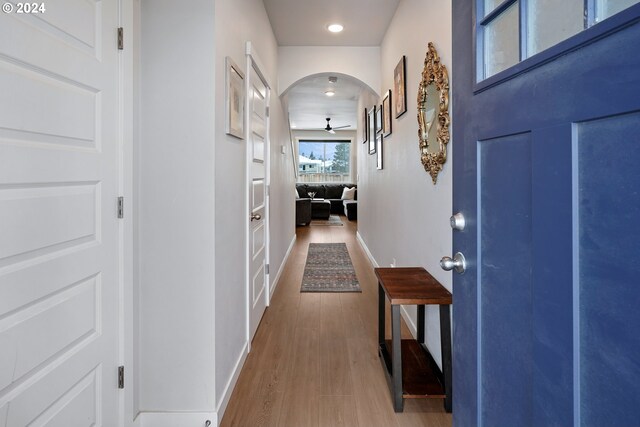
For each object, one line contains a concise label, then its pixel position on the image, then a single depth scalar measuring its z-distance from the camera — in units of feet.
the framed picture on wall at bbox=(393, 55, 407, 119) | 9.15
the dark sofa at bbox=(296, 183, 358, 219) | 36.68
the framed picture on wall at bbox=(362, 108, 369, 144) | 17.84
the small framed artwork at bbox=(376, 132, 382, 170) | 13.35
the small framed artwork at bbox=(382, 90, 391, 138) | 11.43
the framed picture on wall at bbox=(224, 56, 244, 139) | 5.82
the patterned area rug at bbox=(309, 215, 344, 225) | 30.35
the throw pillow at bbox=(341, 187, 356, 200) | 35.26
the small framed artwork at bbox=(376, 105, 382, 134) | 13.59
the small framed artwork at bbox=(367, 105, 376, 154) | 15.25
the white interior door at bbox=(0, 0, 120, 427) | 3.00
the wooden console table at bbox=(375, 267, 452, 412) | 5.65
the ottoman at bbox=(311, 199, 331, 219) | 32.27
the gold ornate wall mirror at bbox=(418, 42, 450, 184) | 6.21
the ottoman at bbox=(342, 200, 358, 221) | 31.81
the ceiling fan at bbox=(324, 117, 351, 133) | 31.87
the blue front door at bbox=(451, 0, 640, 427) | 1.69
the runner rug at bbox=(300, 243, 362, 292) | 12.48
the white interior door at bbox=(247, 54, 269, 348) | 7.94
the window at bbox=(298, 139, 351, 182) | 38.50
